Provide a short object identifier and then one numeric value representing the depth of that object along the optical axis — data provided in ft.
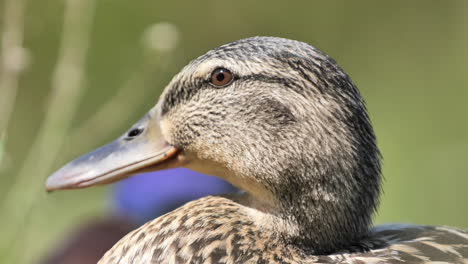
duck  8.81
